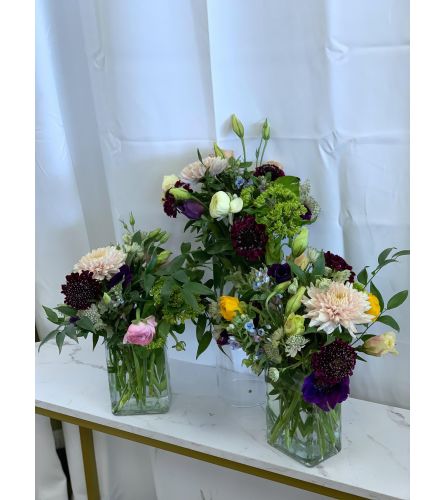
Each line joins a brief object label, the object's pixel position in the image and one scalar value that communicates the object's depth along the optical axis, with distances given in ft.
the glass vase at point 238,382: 3.86
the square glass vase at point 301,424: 3.10
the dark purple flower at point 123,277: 3.43
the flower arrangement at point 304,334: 2.78
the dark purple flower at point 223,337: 3.34
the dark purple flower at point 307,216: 3.32
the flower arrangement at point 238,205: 3.10
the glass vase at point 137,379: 3.65
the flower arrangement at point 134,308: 3.34
